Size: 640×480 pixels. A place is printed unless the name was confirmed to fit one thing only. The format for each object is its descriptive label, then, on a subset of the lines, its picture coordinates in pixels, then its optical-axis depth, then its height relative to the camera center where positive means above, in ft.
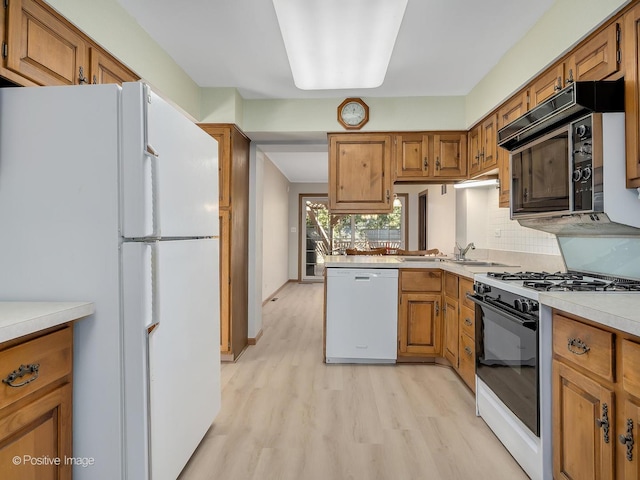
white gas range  4.97 -1.52
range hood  4.96 +2.01
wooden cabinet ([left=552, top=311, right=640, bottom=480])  3.56 -1.82
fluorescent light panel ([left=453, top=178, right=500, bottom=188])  9.82 +1.64
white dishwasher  10.15 -2.13
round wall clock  10.99 +3.90
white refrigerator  4.25 +0.02
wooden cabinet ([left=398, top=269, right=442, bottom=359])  10.08 -2.11
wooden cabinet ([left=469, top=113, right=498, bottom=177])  9.40 +2.63
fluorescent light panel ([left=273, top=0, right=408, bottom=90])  6.31 +4.05
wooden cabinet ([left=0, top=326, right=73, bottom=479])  3.31 -1.71
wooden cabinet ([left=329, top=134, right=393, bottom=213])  11.18 +2.14
